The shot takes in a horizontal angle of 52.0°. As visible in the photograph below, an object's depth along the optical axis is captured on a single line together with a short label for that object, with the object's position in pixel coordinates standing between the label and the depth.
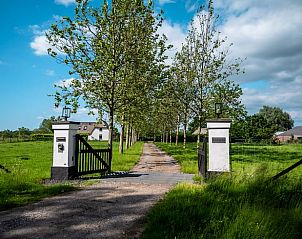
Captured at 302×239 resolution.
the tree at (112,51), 15.84
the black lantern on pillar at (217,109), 10.72
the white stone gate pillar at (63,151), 10.54
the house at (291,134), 95.84
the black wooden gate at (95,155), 11.06
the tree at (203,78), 23.05
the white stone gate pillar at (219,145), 9.82
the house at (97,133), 107.69
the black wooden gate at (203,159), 10.10
